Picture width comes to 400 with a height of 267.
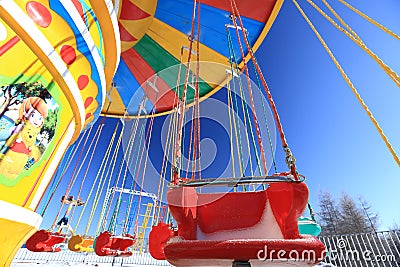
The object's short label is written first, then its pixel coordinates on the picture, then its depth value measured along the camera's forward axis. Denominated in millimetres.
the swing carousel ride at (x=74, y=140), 845
